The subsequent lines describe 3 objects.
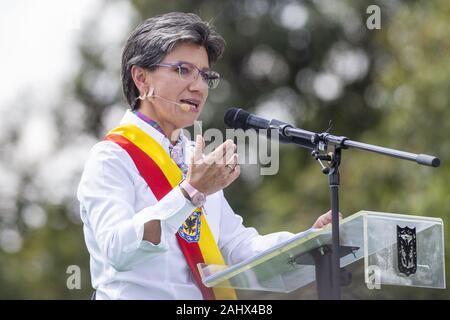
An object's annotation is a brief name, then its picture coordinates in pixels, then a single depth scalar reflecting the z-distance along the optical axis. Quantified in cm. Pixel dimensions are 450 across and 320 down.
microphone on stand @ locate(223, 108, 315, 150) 812
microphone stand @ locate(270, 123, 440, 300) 763
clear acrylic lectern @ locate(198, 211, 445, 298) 756
